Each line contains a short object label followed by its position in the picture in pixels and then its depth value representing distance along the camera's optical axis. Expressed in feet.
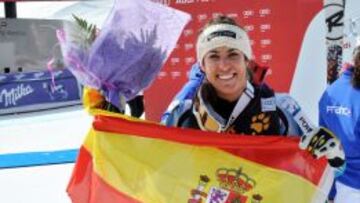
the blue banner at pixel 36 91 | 36.06
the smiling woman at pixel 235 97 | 7.47
